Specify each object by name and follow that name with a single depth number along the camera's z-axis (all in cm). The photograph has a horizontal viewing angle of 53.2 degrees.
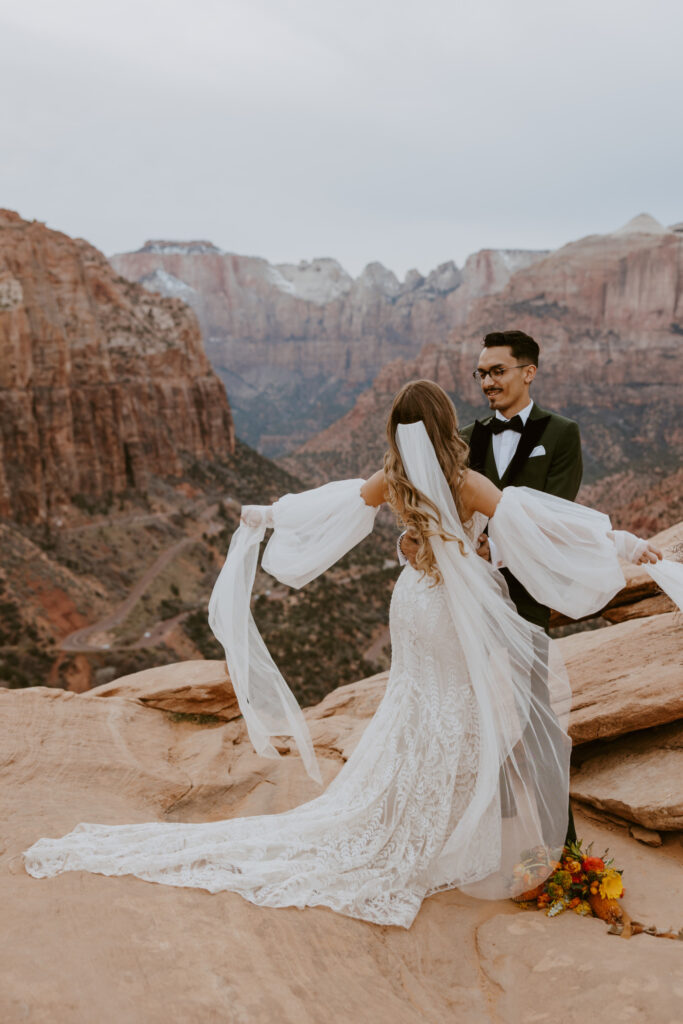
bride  406
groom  461
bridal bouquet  419
